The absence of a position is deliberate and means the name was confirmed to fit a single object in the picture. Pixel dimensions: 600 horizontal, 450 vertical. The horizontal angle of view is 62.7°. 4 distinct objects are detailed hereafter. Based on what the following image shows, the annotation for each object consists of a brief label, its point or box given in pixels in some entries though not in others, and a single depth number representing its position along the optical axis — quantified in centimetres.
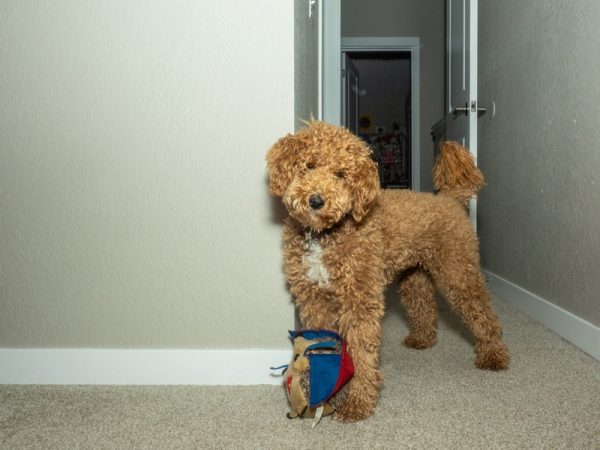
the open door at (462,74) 276
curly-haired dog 131
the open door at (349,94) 537
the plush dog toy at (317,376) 136
